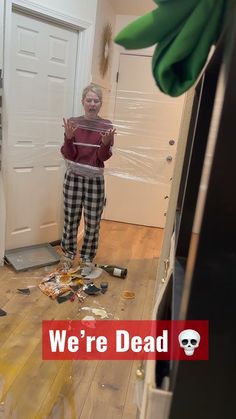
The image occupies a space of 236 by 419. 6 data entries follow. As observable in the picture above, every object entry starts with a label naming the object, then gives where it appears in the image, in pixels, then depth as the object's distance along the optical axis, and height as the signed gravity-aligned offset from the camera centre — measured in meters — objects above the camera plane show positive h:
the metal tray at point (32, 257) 2.81 -1.22
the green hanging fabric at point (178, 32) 0.53 +0.12
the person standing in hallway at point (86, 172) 2.52 -0.46
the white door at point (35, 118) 2.62 -0.12
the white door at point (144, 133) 2.37 -0.12
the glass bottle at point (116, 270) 2.87 -1.24
